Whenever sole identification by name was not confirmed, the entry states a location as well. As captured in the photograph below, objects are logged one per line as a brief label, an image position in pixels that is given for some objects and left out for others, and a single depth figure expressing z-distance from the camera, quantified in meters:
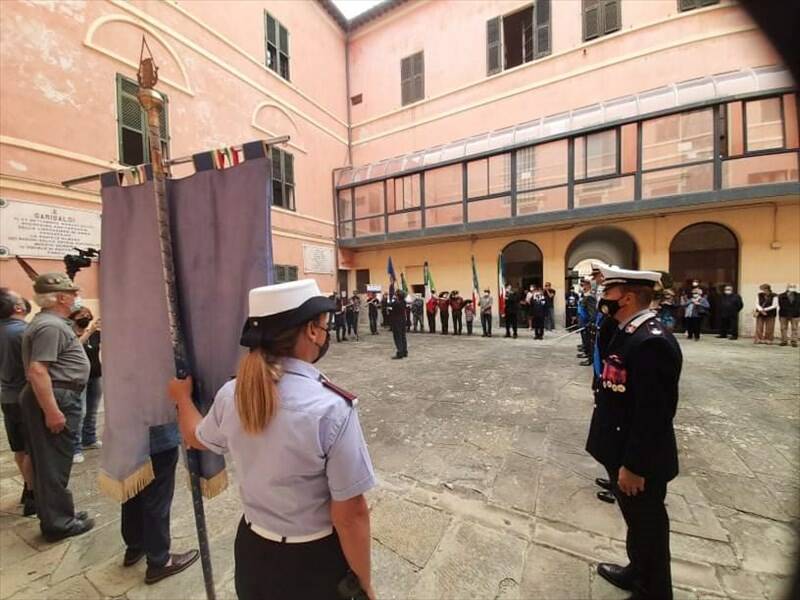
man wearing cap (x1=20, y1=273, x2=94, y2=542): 2.34
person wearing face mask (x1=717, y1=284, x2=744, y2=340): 9.76
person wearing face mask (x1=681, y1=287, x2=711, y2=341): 9.70
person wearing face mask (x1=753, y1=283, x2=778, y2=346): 8.91
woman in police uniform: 1.09
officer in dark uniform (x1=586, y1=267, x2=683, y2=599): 1.72
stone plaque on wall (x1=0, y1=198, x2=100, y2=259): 6.12
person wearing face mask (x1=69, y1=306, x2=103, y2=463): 3.86
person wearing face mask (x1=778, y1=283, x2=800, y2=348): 8.59
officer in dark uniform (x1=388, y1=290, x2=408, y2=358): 8.23
